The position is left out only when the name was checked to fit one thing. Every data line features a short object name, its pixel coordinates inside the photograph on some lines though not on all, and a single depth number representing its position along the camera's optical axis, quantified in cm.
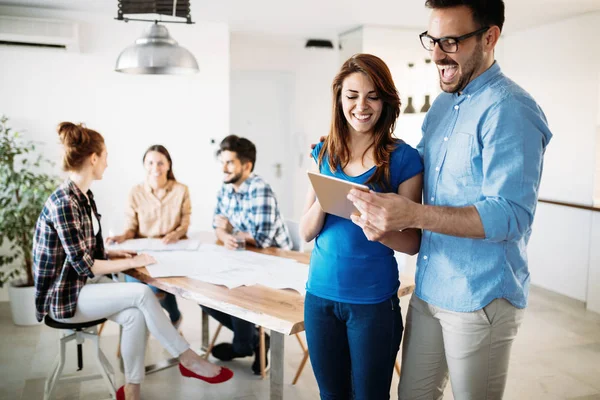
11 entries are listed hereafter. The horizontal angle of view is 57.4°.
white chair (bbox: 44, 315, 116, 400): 266
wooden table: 201
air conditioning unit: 435
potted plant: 395
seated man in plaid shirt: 317
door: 645
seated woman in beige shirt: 346
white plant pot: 404
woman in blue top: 161
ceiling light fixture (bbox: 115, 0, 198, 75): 273
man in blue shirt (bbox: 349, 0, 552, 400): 134
